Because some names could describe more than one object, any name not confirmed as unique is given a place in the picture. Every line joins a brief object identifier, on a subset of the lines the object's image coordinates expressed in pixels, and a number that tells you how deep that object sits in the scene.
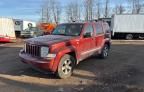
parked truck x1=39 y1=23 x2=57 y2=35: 13.81
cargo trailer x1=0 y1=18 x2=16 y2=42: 8.71
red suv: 3.32
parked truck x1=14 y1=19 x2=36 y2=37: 13.51
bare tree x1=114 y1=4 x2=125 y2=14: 29.16
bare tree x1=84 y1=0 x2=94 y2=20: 28.87
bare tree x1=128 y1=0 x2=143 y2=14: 27.88
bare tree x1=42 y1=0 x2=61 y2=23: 31.64
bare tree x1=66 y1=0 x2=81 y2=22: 29.73
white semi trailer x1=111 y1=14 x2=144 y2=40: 11.61
